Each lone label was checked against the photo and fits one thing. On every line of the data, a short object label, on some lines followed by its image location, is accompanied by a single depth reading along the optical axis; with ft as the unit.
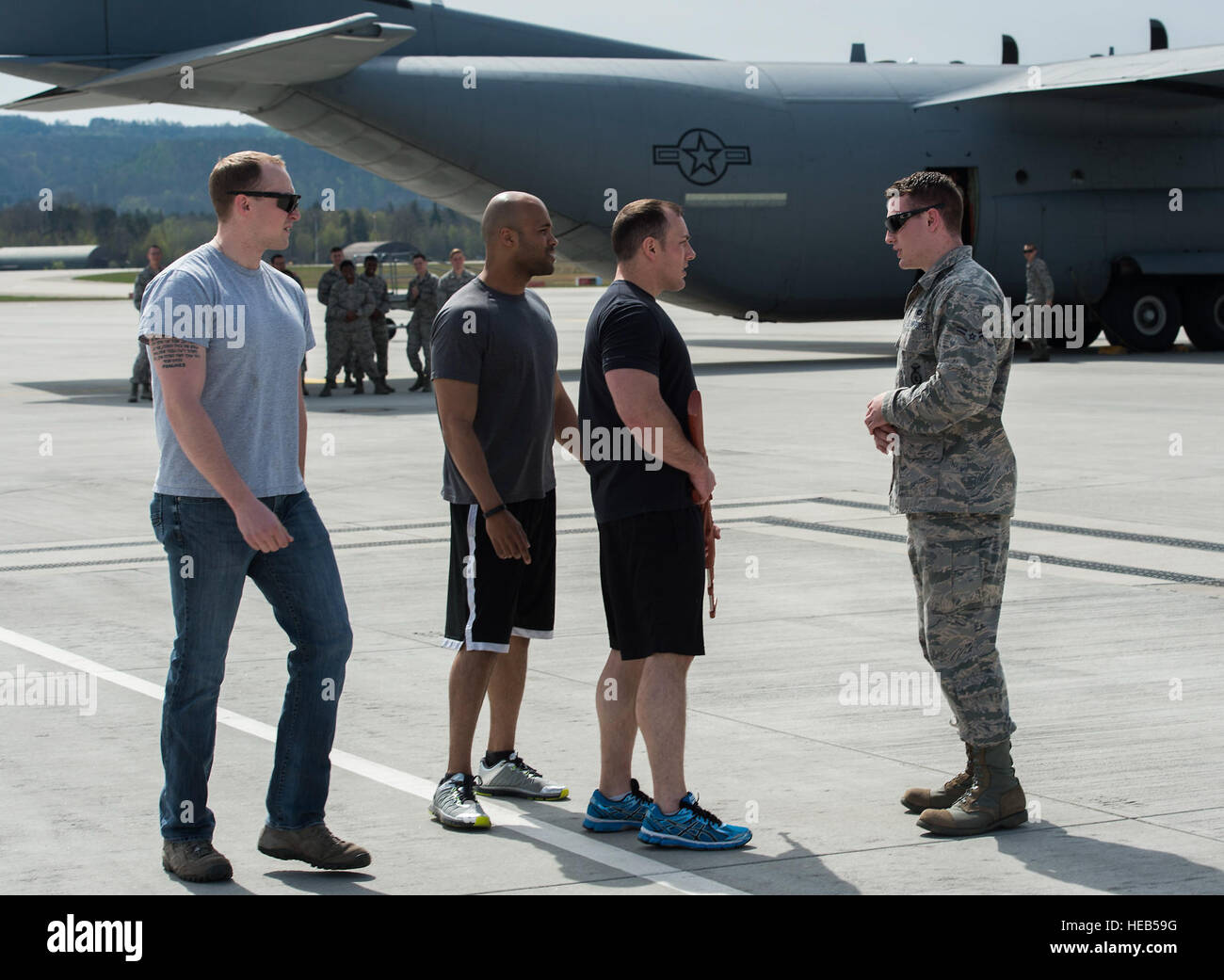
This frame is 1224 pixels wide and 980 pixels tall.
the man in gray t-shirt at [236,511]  16.07
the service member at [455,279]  75.51
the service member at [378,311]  79.41
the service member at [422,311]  80.18
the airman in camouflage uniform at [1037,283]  90.94
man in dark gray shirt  18.92
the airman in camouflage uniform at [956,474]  17.92
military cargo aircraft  82.38
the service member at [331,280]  79.73
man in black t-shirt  17.69
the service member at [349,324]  78.54
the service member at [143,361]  71.26
